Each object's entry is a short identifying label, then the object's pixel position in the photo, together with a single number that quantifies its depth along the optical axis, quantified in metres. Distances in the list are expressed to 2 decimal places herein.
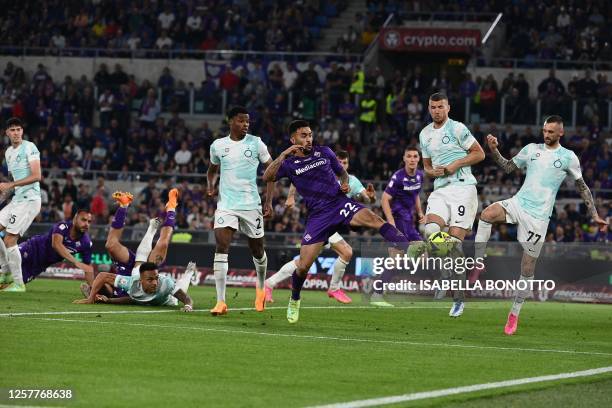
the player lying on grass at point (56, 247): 21.06
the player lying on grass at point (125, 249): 19.56
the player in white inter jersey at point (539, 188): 16.19
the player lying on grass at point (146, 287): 17.77
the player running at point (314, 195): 15.81
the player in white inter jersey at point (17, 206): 21.02
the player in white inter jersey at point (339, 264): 20.98
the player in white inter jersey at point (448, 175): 17.64
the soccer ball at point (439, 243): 16.62
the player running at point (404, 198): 21.66
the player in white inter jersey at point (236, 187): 17.45
